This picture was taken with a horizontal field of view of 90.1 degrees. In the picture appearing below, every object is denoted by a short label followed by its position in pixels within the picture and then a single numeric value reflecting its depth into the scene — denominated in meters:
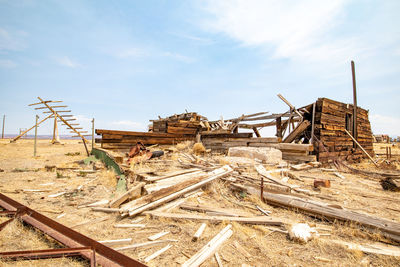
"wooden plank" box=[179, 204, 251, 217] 4.54
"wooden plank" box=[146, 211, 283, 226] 4.14
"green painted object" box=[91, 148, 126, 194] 6.38
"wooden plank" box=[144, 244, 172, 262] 3.01
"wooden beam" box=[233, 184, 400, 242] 3.70
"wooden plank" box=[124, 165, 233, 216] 4.53
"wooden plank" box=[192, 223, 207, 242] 3.56
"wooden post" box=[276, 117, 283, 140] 13.43
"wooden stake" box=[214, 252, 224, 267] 2.92
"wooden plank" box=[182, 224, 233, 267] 2.90
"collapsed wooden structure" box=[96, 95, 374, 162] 11.88
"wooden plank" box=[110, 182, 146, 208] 5.01
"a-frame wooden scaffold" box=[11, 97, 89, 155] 15.36
